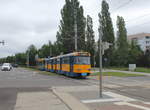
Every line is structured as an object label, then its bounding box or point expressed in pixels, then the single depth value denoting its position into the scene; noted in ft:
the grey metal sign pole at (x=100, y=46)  21.96
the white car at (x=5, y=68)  101.66
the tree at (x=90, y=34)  136.95
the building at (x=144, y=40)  246.53
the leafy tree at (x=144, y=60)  130.09
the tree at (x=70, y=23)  101.47
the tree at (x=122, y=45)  125.81
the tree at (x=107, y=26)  126.41
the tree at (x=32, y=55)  215.65
